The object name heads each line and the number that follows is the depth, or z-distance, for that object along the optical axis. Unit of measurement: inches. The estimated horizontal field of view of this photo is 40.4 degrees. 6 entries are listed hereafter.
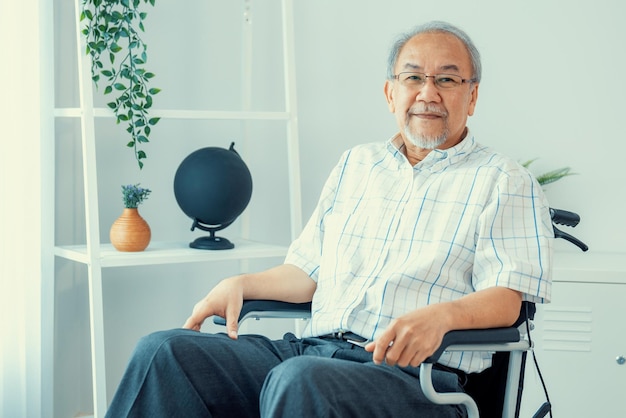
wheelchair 58.8
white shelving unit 93.1
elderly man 58.6
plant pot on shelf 97.2
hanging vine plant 92.6
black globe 97.0
